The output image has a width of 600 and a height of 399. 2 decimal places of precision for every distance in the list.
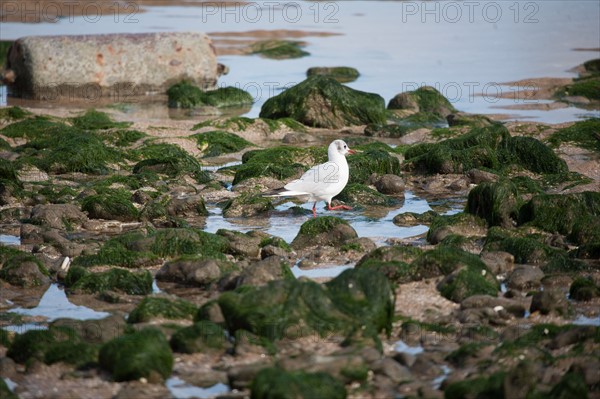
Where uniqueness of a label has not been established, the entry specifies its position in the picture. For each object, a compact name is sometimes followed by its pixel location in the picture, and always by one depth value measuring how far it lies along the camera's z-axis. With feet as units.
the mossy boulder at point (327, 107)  103.24
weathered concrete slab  115.24
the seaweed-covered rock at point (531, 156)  81.05
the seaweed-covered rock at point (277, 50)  151.84
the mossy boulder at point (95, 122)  97.88
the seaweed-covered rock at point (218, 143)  90.48
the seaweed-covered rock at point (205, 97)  115.85
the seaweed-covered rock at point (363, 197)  71.67
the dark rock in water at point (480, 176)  76.79
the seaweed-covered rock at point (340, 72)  132.67
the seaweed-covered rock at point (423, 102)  109.91
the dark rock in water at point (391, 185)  75.10
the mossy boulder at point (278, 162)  78.12
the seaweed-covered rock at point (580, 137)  88.89
